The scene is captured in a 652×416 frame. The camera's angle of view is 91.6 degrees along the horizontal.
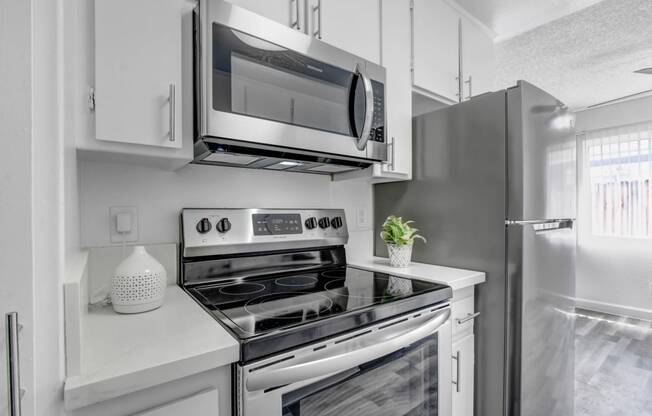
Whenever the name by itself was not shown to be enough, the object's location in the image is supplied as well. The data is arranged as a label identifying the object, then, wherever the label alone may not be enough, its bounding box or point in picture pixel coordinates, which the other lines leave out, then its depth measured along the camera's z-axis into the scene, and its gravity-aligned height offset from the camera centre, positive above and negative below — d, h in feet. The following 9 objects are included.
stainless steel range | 2.49 -1.03
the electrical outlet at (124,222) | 3.67 -0.18
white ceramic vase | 2.98 -0.75
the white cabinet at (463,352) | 4.35 -2.08
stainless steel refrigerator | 4.36 -0.33
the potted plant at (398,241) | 5.15 -0.59
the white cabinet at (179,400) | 2.00 -1.30
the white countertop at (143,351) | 1.91 -1.02
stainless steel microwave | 3.13 +1.24
